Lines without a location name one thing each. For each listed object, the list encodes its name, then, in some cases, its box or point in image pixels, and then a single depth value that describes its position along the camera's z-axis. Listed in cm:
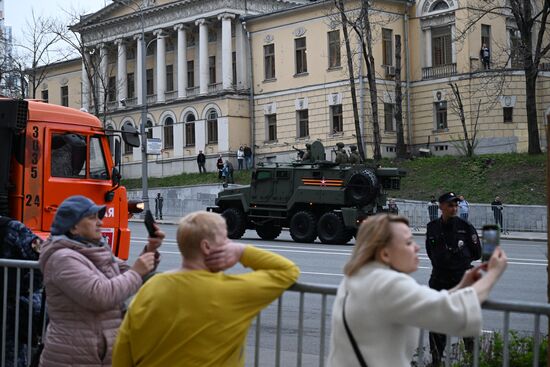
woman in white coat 425
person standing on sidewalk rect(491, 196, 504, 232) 3975
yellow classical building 5709
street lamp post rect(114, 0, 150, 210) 4086
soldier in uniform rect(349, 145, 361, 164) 3244
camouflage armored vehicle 3011
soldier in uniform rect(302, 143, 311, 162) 3272
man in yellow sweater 473
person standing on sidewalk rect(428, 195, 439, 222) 4038
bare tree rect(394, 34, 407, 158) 5550
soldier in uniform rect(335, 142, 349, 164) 3192
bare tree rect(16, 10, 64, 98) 6142
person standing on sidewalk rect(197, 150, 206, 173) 6378
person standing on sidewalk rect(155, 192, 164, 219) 5047
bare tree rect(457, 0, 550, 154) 4331
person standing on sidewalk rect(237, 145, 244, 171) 6325
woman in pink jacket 539
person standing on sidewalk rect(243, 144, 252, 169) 6284
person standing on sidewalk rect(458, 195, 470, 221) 3828
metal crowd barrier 507
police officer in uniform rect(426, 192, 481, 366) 1010
